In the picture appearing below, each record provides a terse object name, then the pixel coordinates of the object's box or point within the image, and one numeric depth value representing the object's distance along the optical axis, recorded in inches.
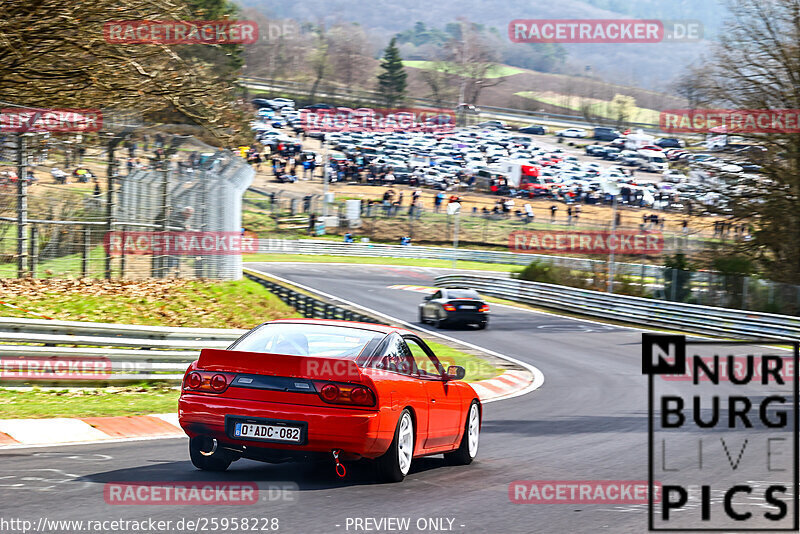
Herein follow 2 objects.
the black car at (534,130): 4394.7
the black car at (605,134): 4224.2
